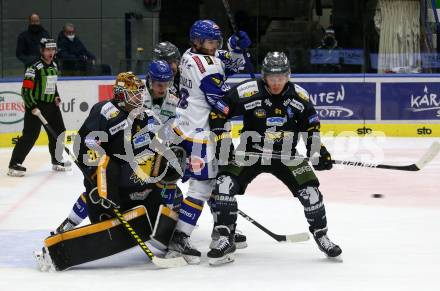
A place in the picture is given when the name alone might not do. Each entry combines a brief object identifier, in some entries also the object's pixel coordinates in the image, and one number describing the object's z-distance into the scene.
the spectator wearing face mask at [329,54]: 20.35
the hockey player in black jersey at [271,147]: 9.10
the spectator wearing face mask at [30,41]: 20.15
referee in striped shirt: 15.15
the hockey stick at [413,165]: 9.31
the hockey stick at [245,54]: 11.73
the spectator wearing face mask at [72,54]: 19.79
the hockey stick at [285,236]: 9.99
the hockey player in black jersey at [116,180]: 8.82
